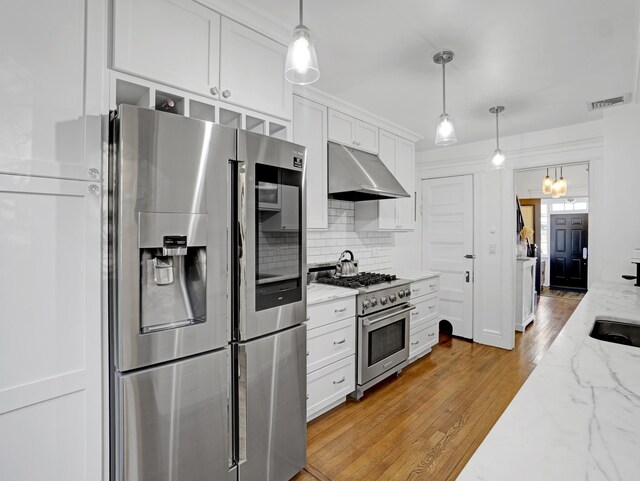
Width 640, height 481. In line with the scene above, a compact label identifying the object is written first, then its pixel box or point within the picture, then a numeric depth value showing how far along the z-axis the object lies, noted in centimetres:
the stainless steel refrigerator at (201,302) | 132
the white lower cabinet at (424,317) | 353
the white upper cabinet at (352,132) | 306
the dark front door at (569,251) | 761
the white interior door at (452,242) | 440
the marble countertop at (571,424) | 58
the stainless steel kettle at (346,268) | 334
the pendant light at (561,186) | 585
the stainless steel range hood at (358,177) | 285
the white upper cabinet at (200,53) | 145
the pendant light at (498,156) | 310
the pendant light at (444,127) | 216
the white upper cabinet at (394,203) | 356
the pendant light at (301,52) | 130
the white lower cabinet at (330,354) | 242
